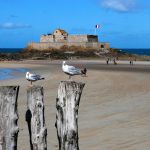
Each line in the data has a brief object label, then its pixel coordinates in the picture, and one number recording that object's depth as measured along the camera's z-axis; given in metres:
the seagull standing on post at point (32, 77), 17.56
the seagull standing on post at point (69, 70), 15.77
